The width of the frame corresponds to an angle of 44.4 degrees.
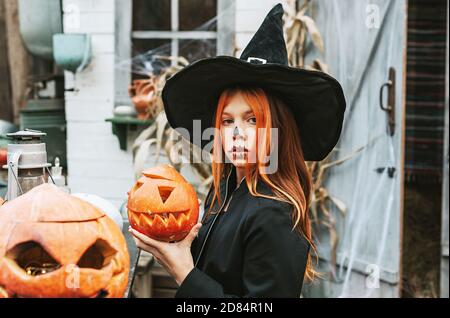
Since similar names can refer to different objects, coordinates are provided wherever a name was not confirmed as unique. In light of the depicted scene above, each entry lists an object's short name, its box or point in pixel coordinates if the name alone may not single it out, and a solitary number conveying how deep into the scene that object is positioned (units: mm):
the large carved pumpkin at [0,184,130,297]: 1078
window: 3289
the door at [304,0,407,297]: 3082
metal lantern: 1447
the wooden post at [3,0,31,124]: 3502
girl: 1290
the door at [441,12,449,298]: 3518
